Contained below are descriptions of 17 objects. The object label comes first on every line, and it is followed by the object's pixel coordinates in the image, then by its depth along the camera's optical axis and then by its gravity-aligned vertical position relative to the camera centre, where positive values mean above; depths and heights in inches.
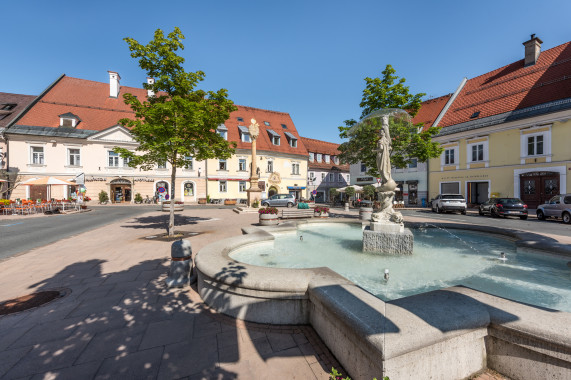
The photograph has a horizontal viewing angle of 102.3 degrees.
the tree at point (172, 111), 327.6 +113.5
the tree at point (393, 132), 522.3 +130.2
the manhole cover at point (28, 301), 144.4 -75.0
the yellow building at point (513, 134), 743.1 +199.1
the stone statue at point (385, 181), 273.0 +9.4
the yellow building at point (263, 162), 1244.5 +155.8
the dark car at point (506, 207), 594.2 -51.5
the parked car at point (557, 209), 530.3 -49.7
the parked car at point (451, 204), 721.7 -49.0
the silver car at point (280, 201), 968.3 -51.5
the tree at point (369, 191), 1062.4 -11.0
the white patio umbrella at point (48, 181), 739.2 +27.4
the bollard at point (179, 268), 176.9 -60.9
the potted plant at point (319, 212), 548.9 -55.9
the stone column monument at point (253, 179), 824.3 +36.7
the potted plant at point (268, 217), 405.7 -49.7
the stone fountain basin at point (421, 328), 77.0 -53.4
